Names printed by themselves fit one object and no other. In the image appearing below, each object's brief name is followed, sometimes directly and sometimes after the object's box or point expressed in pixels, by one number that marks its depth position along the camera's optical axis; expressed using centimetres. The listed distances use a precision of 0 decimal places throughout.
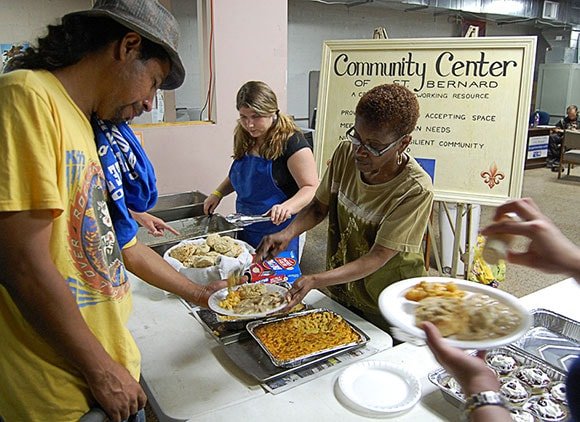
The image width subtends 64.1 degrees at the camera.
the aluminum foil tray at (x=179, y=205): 263
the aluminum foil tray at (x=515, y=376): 110
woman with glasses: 144
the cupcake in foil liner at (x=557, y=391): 111
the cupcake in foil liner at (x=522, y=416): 106
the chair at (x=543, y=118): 904
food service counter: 111
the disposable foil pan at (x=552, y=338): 136
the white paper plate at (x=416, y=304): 91
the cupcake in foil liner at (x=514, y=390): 112
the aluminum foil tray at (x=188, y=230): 201
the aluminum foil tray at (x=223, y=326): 139
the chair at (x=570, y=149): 742
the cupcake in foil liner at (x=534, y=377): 116
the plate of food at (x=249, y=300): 138
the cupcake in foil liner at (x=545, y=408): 107
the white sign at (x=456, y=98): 212
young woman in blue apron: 222
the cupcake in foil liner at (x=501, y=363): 122
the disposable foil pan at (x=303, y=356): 123
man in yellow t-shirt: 77
